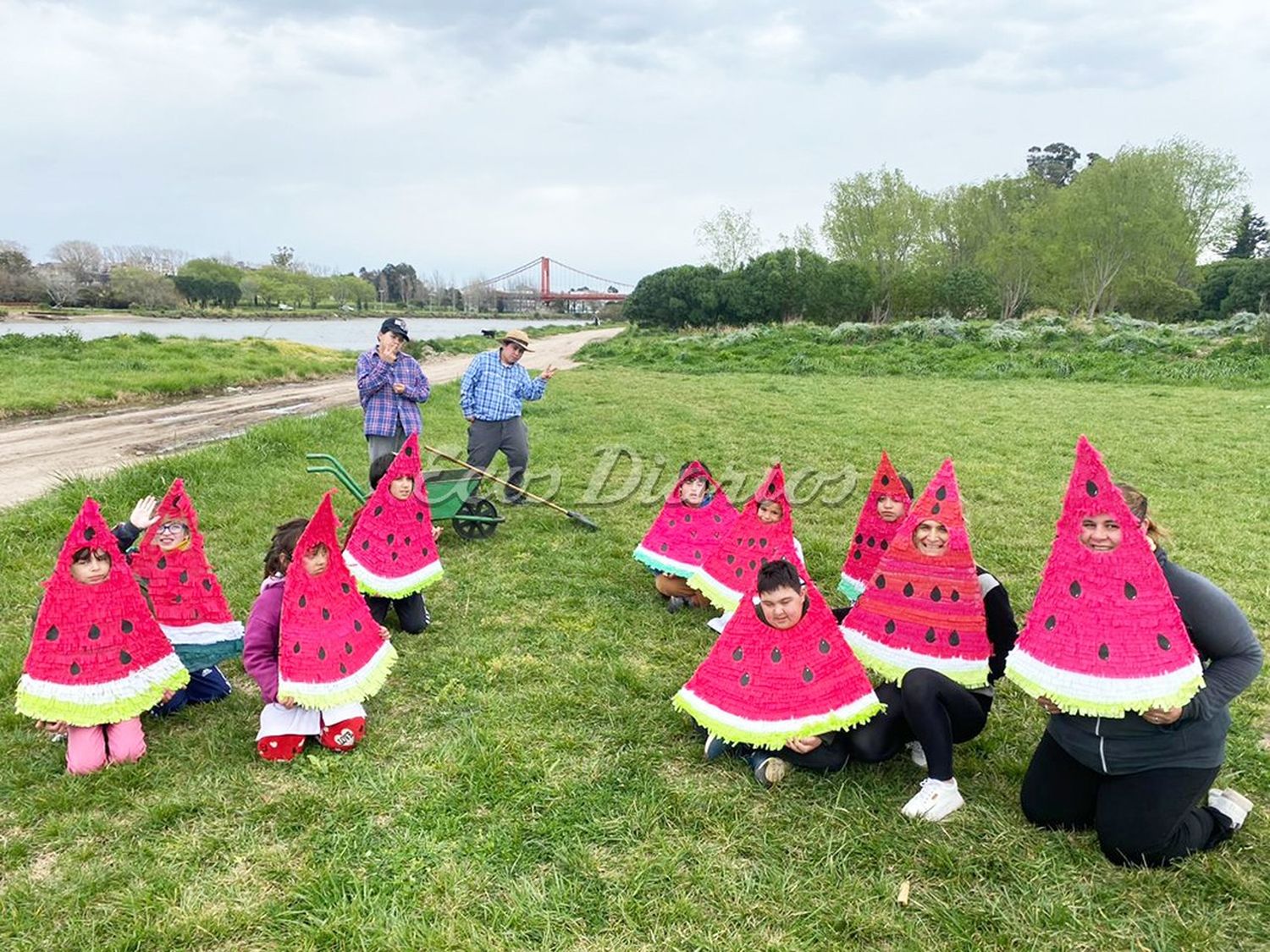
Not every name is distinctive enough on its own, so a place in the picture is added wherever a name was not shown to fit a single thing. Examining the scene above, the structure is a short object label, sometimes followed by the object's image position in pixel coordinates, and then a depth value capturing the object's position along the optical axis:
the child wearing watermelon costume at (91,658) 3.58
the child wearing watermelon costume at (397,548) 5.20
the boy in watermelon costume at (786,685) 3.51
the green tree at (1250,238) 58.19
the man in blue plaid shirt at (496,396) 8.12
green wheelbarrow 6.80
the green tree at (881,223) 41.94
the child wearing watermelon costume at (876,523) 5.17
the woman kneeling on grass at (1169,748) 2.89
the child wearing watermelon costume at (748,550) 5.11
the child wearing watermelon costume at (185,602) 4.28
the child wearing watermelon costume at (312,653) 3.79
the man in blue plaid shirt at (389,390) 6.93
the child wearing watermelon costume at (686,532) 5.79
